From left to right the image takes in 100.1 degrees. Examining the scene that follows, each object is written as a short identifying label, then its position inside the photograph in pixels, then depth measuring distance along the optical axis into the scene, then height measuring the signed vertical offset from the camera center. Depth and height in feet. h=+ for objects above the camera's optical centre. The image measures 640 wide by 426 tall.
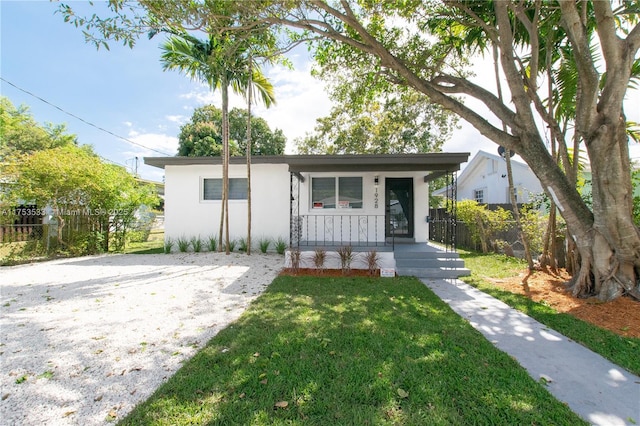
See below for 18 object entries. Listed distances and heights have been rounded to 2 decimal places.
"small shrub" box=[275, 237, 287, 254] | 30.96 -3.17
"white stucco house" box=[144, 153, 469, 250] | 29.76 +2.01
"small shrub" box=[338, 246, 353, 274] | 22.20 -3.35
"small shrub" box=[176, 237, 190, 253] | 32.14 -3.16
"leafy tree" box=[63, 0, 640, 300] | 14.43 +9.38
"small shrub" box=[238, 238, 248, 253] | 32.35 -3.19
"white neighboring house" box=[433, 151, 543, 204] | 45.57 +7.25
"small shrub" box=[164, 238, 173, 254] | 32.22 -3.29
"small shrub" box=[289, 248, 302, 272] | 22.72 -3.60
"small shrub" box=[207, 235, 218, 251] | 31.99 -2.96
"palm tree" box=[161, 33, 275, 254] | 27.17 +15.82
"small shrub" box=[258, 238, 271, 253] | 31.37 -3.09
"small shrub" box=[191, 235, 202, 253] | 32.07 -3.15
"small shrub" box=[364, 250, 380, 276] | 22.13 -3.60
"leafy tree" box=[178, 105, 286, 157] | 70.79 +24.67
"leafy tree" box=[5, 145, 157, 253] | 26.20 +2.89
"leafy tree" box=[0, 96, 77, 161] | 66.51 +23.37
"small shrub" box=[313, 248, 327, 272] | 22.67 -3.51
